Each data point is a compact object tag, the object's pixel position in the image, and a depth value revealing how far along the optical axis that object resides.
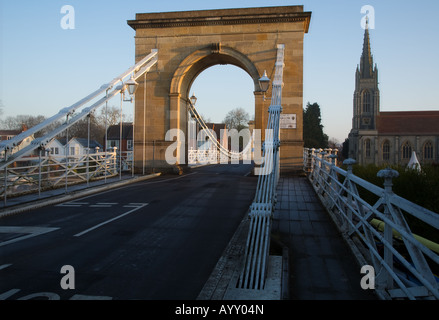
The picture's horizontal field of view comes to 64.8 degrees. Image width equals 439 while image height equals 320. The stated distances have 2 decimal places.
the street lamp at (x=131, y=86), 13.45
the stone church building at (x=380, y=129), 79.44
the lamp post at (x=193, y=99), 23.14
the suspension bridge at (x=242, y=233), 3.39
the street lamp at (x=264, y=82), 12.67
